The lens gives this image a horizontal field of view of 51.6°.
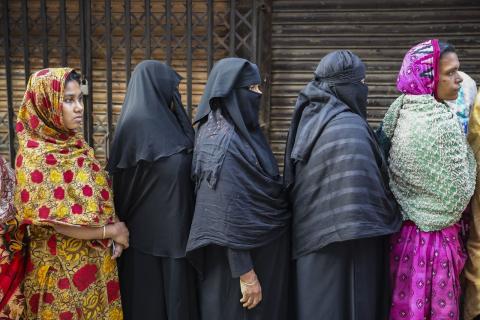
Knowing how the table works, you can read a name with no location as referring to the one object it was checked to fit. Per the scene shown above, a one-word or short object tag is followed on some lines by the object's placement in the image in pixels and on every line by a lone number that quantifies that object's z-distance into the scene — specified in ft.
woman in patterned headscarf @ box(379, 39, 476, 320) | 7.19
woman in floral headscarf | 7.14
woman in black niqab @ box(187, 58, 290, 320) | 7.18
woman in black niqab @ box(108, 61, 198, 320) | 7.80
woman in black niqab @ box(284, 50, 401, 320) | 7.08
